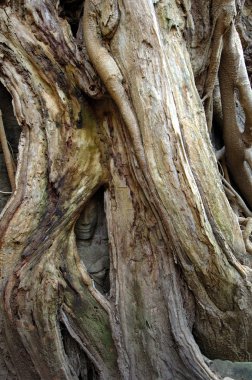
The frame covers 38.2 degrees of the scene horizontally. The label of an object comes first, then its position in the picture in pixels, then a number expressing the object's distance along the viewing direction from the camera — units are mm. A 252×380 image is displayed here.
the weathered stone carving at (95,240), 1783
